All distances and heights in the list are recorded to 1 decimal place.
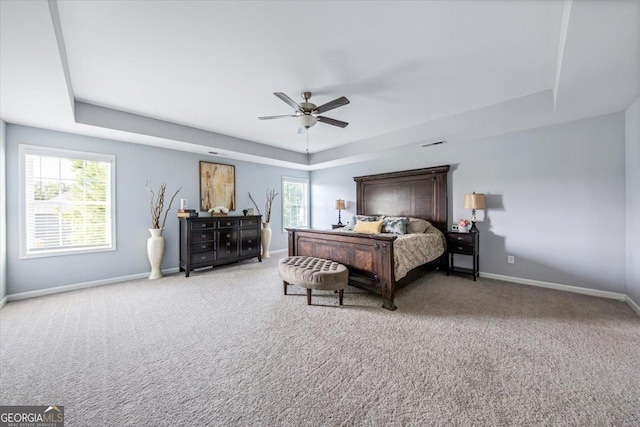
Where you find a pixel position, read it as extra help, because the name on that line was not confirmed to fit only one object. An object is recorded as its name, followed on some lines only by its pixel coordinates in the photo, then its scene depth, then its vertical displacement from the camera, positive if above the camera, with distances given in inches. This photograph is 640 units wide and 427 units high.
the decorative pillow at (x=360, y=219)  206.1 -4.7
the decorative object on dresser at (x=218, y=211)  200.1 +3.3
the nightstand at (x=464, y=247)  156.9 -23.3
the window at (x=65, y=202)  134.4 +8.6
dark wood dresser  176.9 -20.6
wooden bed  117.6 -11.9
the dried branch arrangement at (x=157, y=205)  172.9 +7.6
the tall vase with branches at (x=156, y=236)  166.0 -14.8
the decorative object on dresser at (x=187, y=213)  178.8 +1.5
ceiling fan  106.3 +49.6
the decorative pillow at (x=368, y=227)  182.6 -10.4
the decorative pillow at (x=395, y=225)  177.6 -8.8
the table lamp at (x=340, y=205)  246.2 +9.2
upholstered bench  112.0 -29.7
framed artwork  202.2 +25.9
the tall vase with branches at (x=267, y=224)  230.8 -9.5
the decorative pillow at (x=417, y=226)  178.4 -9.6
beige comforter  120.6 -21.7
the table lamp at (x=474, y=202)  156.8 +7.4
